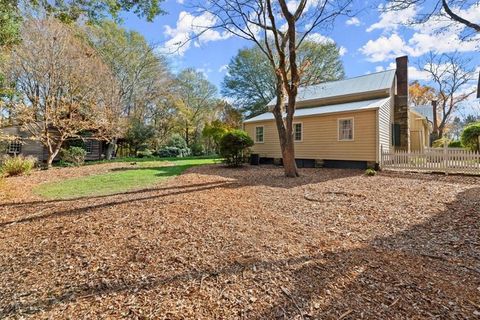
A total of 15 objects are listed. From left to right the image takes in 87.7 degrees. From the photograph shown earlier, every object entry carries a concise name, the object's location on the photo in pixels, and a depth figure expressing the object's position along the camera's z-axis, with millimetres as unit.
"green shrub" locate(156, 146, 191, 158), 22795
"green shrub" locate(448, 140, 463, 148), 21594
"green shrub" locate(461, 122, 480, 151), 14112
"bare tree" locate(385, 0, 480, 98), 7809
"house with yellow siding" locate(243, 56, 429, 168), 11555
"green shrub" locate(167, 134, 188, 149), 24500
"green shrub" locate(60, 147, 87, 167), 14812
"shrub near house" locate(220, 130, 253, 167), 12320
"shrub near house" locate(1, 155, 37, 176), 10180
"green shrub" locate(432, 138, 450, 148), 21792
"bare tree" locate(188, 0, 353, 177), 9055
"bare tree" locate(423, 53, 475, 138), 24522
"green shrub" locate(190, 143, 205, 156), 26828
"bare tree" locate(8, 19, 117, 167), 12820
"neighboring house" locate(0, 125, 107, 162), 18022
